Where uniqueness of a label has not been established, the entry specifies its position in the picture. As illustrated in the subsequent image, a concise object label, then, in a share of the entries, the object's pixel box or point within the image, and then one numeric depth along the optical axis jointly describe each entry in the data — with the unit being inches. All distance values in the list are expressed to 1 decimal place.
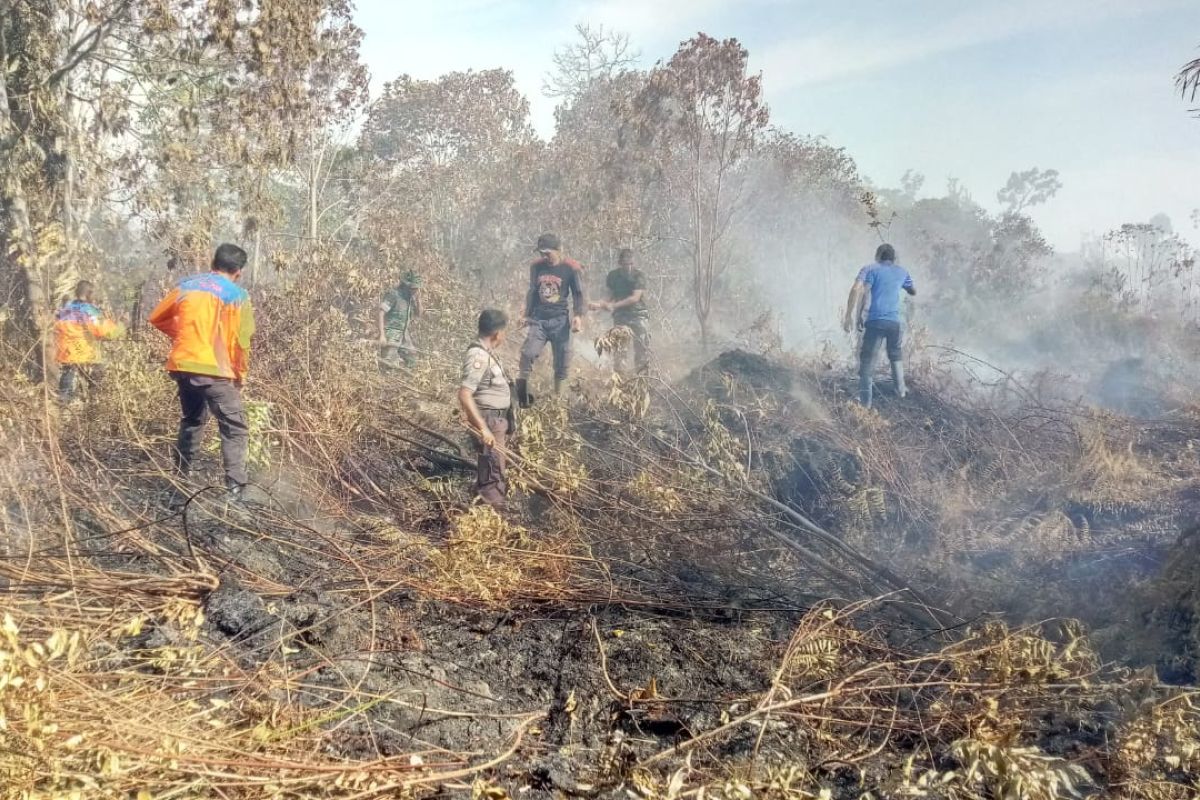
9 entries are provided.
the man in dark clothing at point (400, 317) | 382.6
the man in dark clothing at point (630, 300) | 338.0
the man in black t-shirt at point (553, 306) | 274.8
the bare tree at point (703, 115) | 431.5
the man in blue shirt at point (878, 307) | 294.0
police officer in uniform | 186.4
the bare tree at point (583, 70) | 873.5
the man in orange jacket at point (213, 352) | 186.7
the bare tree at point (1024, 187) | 1800.0
